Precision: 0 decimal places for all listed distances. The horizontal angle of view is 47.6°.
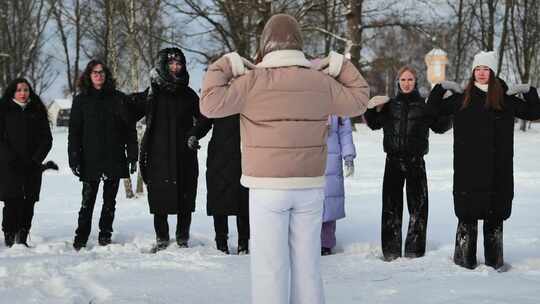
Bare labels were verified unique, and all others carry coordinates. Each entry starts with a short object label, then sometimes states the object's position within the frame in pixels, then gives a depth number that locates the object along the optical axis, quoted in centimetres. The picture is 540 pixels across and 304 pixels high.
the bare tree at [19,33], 3488
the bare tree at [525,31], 3359
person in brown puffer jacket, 323
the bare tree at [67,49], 3946
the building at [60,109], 5950
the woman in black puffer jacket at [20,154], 620
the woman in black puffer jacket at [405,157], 540
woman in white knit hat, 498
